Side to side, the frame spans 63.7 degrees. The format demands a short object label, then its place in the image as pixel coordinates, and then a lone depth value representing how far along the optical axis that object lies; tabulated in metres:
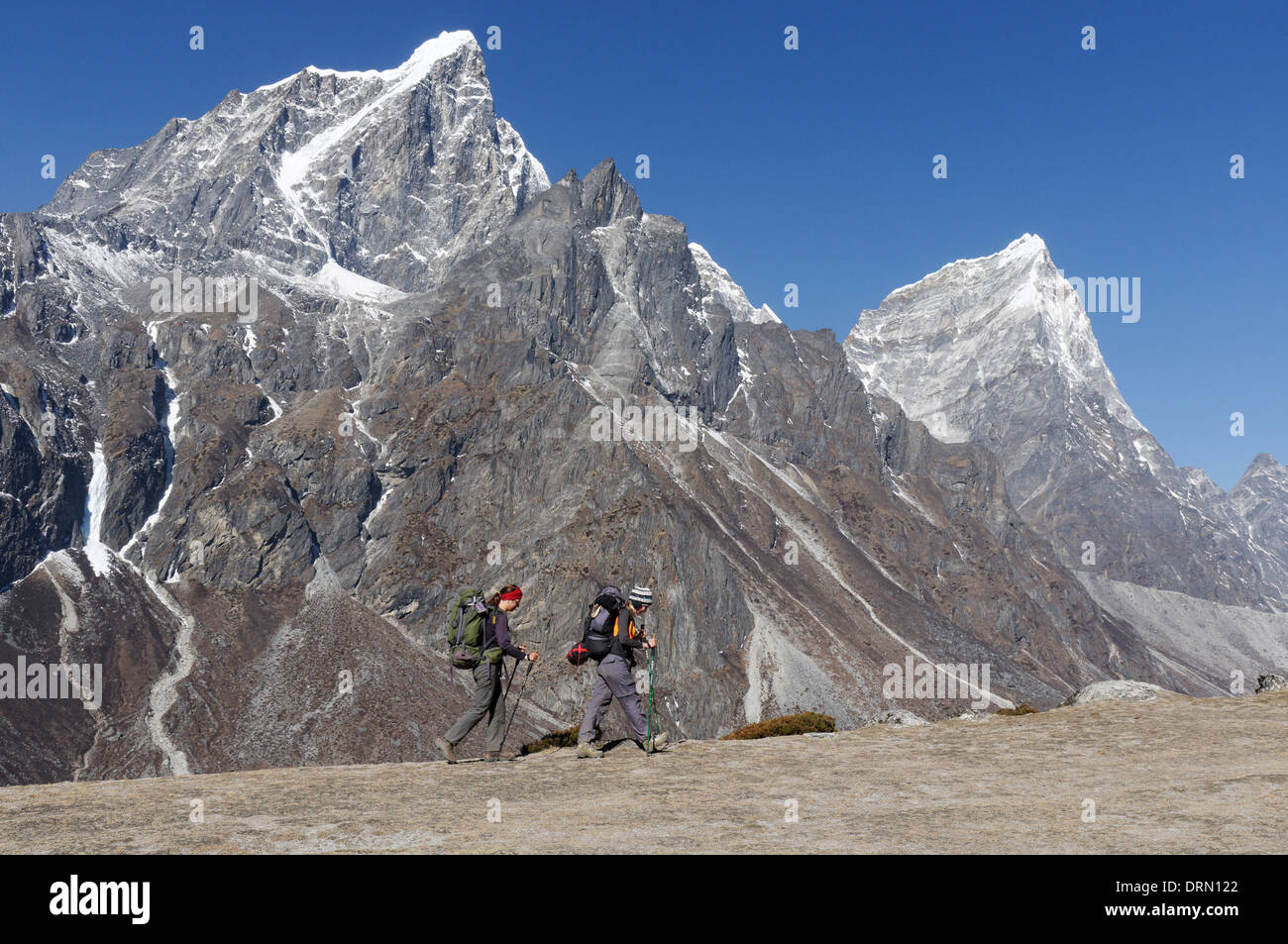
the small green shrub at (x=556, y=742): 23.62
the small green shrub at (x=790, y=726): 24.97
